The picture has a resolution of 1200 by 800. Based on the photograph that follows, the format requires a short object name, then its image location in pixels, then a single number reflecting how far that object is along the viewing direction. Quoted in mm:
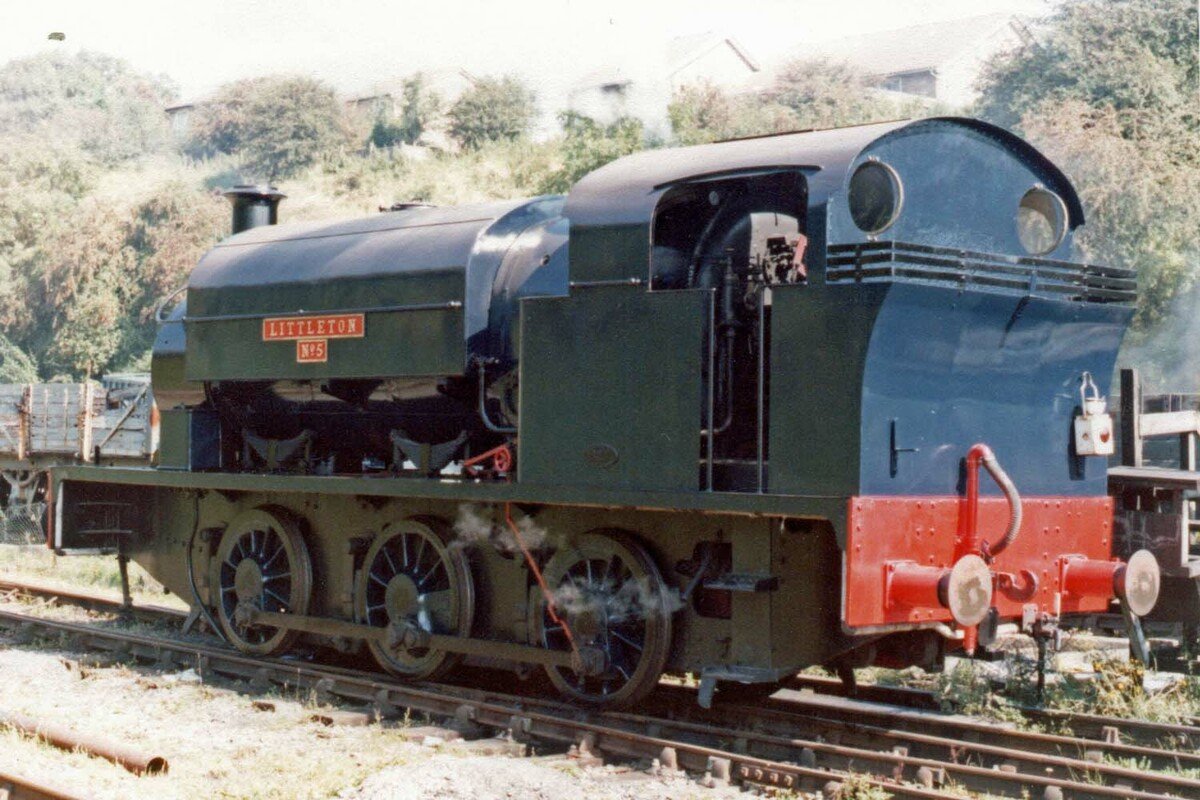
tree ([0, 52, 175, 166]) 71875
